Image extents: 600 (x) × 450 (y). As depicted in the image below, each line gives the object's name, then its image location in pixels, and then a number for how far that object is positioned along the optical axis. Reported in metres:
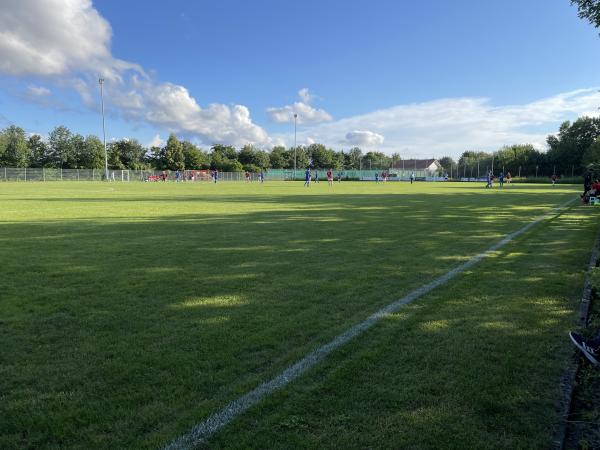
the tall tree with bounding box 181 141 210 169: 103.06
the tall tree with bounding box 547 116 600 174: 85.50
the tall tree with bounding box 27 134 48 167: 88.22
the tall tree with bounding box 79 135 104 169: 89.02
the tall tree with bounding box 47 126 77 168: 88.62
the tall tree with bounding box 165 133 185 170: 100.06
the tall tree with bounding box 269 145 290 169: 123.06
